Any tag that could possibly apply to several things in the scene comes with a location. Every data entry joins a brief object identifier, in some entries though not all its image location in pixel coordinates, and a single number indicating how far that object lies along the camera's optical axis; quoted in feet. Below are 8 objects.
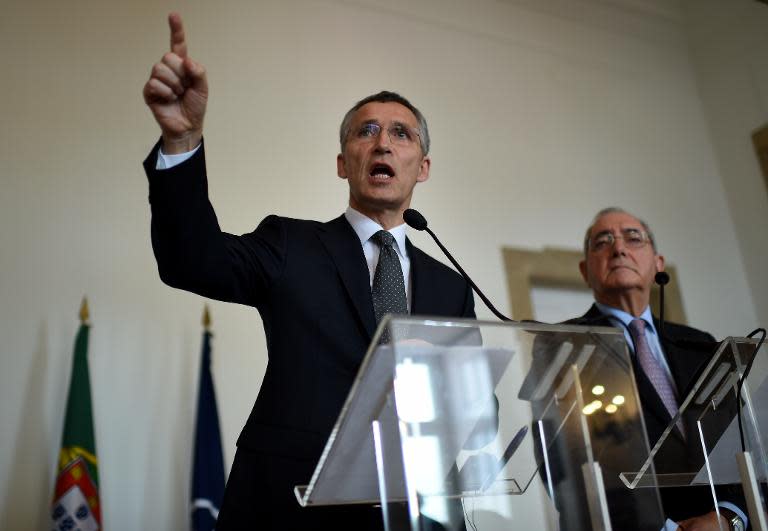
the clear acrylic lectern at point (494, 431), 4.22
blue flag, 12.07
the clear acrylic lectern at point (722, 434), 5.52
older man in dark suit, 7.41
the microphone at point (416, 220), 6.69
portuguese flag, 11.42
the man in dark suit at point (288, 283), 5.82
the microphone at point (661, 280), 7.99
